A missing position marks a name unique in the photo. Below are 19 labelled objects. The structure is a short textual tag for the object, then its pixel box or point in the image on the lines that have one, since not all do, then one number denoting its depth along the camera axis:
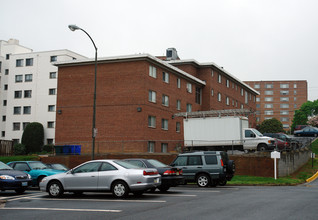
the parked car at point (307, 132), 62.66
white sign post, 25.22
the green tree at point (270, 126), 80.31
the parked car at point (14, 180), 16.50
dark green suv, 19.75
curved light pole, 23.46
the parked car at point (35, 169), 20.77
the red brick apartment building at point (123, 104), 38.47
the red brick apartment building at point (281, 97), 137.88
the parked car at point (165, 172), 16.23
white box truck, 31.38
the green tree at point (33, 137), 58.80
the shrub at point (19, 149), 55.59
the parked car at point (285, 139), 33.13
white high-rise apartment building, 64.69
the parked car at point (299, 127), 67.63
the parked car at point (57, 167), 23.35
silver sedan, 14.20
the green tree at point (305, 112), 121.44
